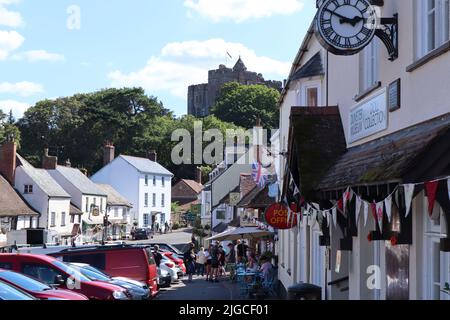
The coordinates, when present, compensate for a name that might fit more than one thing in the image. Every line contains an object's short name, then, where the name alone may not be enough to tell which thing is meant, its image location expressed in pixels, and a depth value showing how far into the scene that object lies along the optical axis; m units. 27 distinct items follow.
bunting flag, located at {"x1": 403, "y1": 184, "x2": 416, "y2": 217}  7.57
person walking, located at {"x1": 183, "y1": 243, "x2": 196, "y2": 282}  32.22
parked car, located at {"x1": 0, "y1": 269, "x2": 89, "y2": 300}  12.17
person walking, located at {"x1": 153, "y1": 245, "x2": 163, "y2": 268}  28.75
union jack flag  30.76
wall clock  9.98
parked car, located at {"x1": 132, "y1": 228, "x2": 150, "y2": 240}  68.31
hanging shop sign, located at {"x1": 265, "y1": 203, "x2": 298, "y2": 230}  18.52
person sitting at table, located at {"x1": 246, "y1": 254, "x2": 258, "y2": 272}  27.45
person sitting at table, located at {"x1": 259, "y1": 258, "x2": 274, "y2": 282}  23.67
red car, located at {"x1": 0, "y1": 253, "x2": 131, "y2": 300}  15.43
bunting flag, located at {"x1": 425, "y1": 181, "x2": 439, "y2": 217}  7.10
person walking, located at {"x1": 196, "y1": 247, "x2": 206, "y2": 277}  33.98
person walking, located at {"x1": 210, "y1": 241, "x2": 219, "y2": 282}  31.63
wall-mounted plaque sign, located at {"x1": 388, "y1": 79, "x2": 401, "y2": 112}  9.66
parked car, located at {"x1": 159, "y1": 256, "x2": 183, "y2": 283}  29.25
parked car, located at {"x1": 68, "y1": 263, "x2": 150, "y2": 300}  16.72
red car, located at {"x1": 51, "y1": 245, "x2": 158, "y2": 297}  19.75
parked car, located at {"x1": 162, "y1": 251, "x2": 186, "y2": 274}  32.95
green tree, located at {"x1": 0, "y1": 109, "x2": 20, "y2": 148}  80.50
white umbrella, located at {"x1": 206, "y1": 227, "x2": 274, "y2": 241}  29.78
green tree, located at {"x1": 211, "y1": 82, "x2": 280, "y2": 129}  111.00
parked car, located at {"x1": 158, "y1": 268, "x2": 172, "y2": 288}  27.11
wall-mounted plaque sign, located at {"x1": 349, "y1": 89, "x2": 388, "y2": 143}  10.48
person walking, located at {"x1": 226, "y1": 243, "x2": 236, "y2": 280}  38.86
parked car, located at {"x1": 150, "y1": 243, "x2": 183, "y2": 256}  36.82
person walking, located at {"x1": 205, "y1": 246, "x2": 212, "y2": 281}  31.88
